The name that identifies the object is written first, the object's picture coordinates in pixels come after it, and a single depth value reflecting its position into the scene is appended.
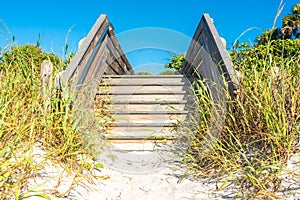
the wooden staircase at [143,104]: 4.01
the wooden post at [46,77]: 3.24
